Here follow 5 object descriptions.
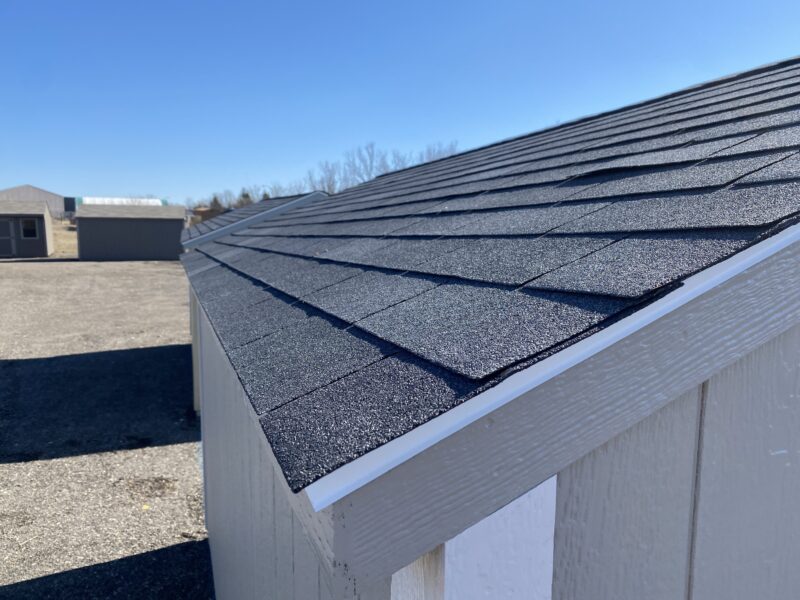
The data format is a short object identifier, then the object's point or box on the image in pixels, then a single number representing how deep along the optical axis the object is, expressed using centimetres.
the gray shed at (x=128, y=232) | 3306
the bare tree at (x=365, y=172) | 5056
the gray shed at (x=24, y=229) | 3184
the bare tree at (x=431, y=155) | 4527
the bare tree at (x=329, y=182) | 5528
